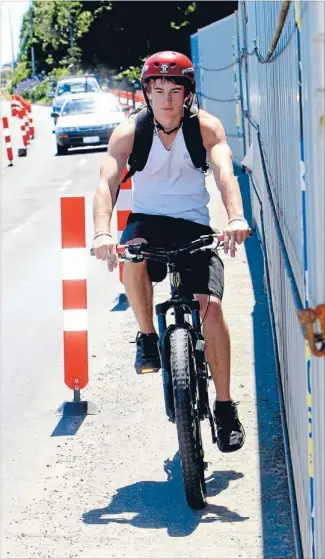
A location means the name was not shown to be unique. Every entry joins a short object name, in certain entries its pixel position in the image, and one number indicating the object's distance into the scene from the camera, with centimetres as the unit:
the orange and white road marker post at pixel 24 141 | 3250
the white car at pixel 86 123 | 3055
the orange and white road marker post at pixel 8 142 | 2933
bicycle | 545
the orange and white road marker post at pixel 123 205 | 1022
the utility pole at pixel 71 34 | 9362
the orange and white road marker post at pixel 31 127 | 4004
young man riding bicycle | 582
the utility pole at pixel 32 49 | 11846
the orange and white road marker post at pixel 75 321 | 741
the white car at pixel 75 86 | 5056
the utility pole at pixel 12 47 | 13970
